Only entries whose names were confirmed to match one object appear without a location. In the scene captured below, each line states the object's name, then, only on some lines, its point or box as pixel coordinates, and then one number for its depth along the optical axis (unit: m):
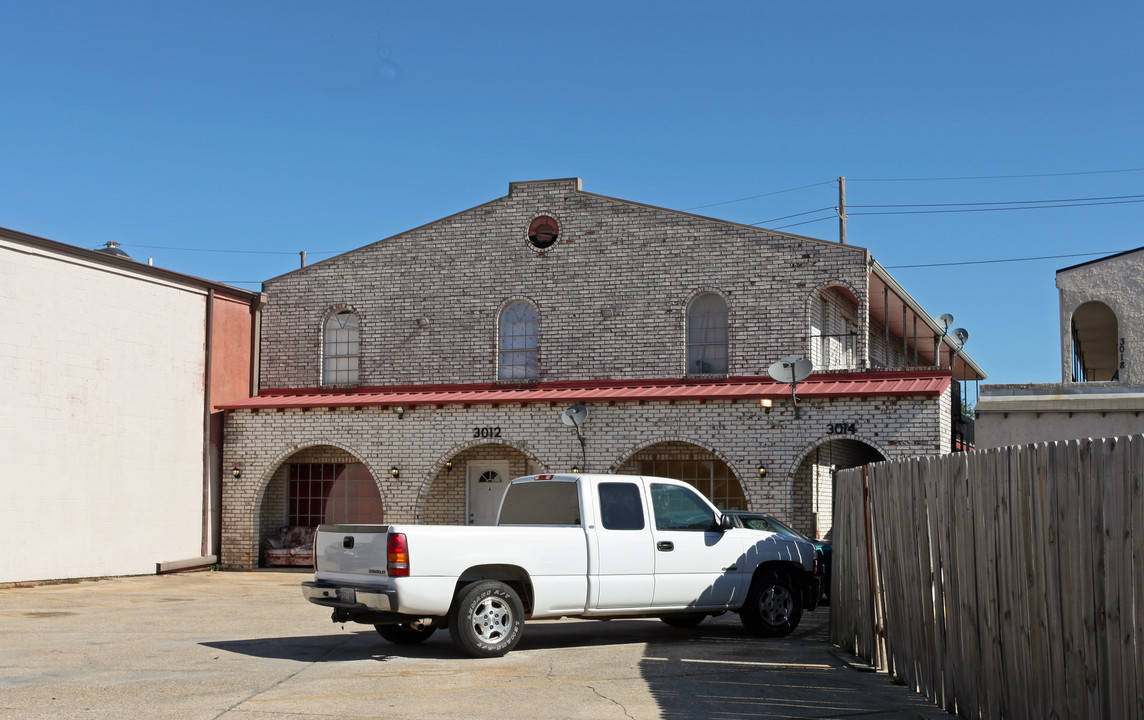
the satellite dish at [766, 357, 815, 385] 20.31
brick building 21.94
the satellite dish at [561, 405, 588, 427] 22.44
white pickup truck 11.19
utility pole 40.44
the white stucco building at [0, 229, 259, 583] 20.58
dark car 17.16
